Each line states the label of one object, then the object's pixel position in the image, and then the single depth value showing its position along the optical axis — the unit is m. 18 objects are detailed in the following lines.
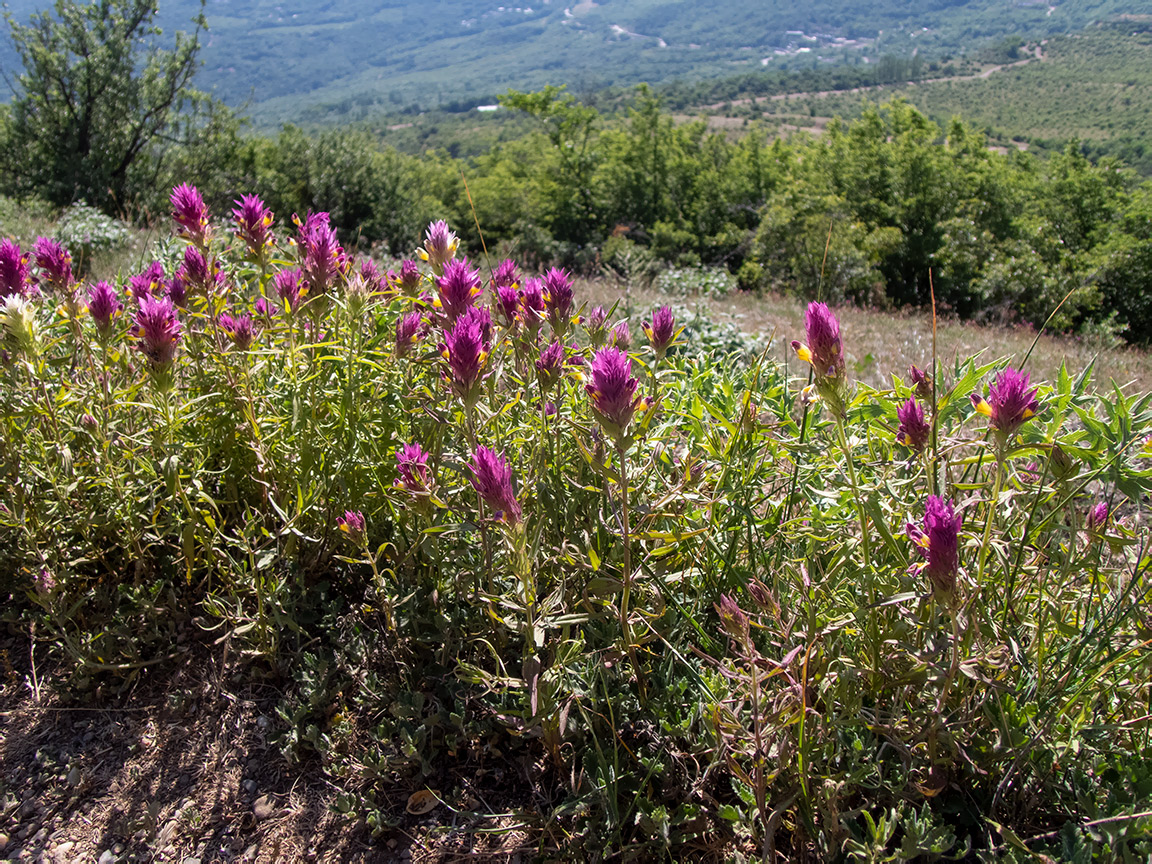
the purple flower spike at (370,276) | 0.88
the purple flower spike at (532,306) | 0.71
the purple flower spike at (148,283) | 0.85
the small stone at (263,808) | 0.72
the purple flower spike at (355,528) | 0.71
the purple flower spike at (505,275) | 0.81
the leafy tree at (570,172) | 26.78
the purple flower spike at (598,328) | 0.75
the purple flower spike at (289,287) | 0.79
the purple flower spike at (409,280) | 0.87
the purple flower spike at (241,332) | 0.77
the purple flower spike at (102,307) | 0.75
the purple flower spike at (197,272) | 0.75
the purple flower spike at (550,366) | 0.69
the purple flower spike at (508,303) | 0.75
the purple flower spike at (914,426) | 0.60
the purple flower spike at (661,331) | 0.74
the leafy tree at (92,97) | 12.09
